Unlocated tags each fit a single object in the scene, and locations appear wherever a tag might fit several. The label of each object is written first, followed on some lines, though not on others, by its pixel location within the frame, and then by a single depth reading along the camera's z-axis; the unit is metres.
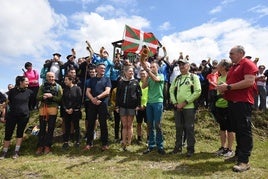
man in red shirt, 4.52
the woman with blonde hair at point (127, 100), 6.12
